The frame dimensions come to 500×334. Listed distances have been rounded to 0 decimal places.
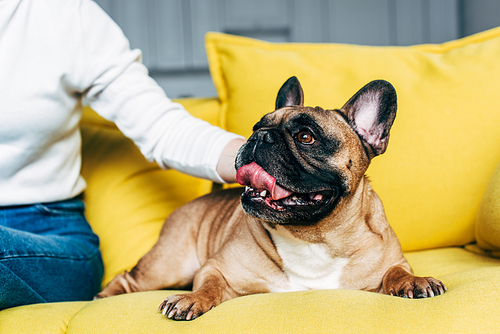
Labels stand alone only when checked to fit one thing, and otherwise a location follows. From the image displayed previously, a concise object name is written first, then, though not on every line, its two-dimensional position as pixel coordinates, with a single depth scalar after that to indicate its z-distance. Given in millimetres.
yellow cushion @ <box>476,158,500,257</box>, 922
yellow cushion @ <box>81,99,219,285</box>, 1261
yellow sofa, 659
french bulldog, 822
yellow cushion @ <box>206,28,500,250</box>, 1129
